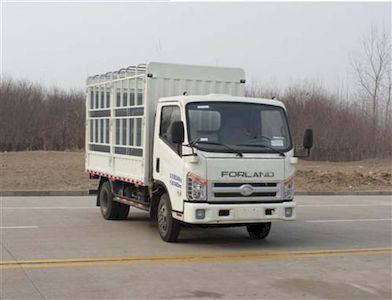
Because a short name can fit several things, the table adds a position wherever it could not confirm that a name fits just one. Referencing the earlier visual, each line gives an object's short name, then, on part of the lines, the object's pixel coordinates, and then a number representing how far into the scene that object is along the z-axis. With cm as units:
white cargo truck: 922
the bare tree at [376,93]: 3884
